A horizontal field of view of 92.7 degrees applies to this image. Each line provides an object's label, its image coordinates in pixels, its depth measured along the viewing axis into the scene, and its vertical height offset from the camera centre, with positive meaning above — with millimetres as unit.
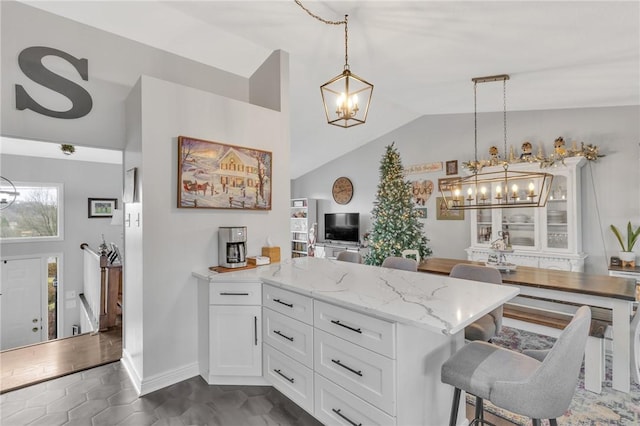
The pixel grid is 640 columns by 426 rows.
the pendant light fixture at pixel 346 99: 2014 +773
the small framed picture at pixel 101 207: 5418 +167
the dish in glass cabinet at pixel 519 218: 4727 -71
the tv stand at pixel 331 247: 7105 -795
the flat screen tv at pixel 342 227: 7070 -299
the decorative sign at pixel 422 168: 5875 +911
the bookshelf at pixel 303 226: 7930 -295
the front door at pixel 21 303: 4637 -1340
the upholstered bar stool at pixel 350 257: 3422 -486
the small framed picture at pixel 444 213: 5598 +18
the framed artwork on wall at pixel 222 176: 2588 +364
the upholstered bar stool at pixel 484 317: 2266 -793
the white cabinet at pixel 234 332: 2355 -907
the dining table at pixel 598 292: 2332 -652
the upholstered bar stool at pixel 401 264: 2887 -481
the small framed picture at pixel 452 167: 5621 +866
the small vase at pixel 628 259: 3949 -605
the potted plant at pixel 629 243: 3947 -405
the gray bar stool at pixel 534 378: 1232 -724
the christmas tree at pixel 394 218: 4953 -62
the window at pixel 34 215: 4707 +24
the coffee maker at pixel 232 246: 2715 -280
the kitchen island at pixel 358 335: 1477 -696
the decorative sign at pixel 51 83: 2301 +1065
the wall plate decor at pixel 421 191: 6016 +468
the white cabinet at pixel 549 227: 4254 -199
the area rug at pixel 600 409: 2021 -1379
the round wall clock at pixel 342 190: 7293 +596
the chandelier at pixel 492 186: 2994 +400
